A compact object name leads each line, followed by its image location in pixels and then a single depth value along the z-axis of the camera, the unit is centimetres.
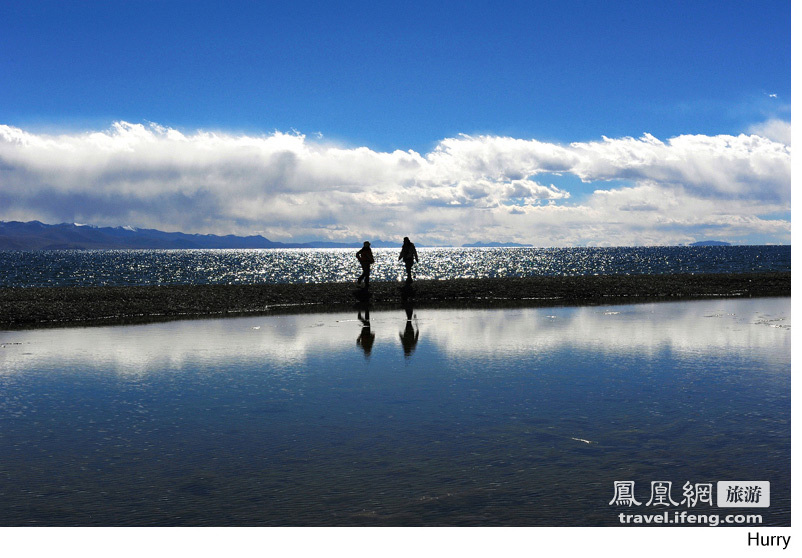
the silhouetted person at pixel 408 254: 3044
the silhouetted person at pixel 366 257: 2947
